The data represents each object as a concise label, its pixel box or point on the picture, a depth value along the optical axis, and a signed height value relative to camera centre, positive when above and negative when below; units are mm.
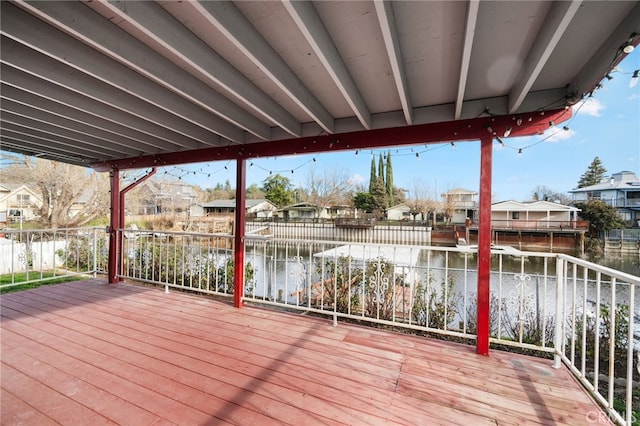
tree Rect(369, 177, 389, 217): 24547 +1391
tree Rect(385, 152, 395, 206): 26719 +3094
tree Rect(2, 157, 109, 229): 8875 +891
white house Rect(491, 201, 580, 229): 13733 -106
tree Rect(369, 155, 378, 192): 26234 +3681
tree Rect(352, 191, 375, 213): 24703 +1017
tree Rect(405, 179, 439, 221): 22375 +1064
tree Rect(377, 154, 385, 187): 24825 +3771
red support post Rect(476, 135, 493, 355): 2355 -295
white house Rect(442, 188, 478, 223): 20016 +710
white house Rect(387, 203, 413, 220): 24531 +89
